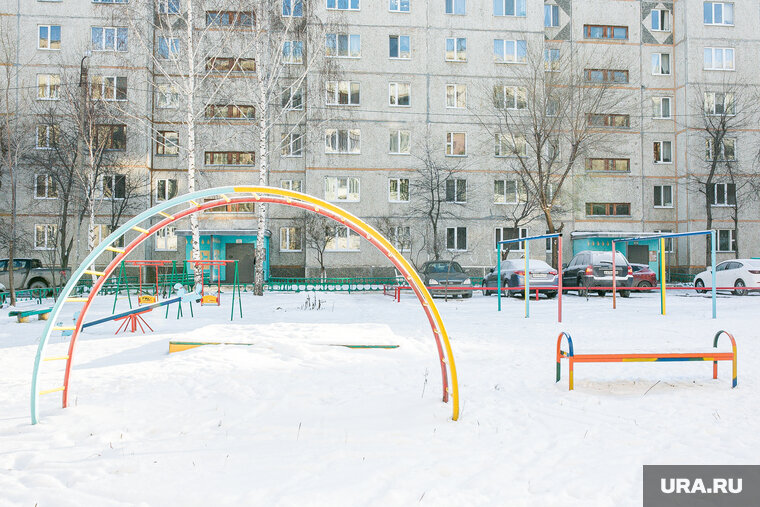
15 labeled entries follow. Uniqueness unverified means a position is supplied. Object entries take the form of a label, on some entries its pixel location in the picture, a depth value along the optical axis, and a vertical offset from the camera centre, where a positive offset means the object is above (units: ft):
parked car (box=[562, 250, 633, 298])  72.54 -1.69
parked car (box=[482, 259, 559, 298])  70.64 -2.11
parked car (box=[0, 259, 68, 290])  75.66 -1.64
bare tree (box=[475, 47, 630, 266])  90.33 +27.17
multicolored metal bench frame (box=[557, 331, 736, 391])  21.16 -3.77
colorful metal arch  17.08 +0.47
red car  85.65 -2.52
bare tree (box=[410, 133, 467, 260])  107.86 +14.38
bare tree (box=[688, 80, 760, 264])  114.73 +25.62
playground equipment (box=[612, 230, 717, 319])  46.56 -1.42
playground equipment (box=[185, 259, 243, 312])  51.37 -3.42
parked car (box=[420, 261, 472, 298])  71.46 -2.23
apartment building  105.60 +26.79
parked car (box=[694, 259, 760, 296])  73.20 -2.39
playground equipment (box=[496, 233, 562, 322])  45.19 -2.08
